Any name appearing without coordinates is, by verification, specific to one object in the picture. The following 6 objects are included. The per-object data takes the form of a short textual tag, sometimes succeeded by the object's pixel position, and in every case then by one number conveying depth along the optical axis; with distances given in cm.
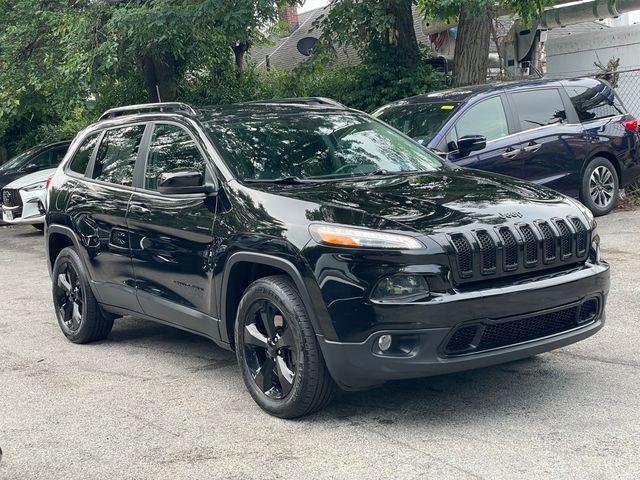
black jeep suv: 469
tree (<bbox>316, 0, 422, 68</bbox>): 1513
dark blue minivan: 1092
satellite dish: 3168
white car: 1572
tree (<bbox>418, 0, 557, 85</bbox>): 1475
